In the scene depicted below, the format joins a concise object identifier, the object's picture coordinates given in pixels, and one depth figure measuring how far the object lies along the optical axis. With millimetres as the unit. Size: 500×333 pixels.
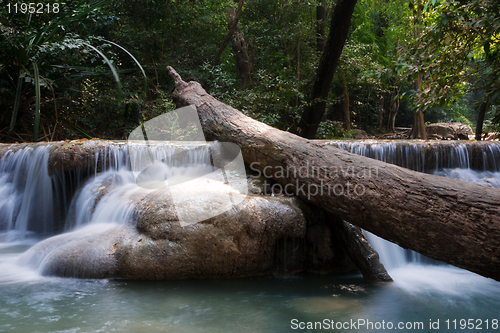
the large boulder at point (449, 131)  13656
